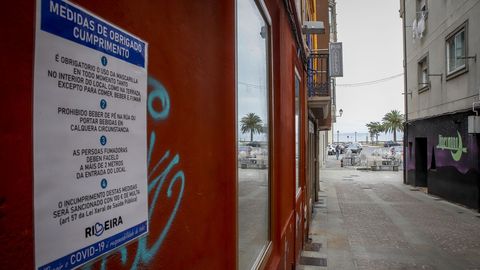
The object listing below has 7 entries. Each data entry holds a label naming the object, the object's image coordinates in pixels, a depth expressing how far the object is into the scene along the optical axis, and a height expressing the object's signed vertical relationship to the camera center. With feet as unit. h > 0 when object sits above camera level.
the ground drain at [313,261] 23.27 -7.33
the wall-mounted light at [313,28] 28.68 +8.80
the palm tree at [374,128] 255.09 +10.32
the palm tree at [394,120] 213.25 +13.13
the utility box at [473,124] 37.27 +1.90
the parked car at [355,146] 161.74 -1.44
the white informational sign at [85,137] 2.81 +0.06
